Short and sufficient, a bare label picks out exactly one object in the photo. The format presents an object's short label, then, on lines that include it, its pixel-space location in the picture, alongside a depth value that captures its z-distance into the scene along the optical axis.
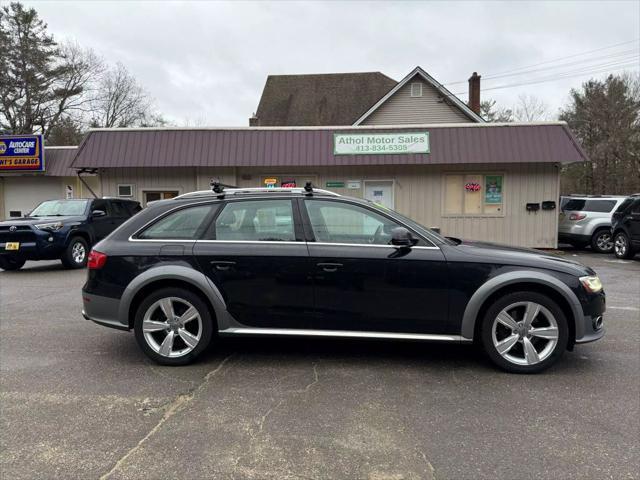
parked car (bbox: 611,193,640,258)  12.45
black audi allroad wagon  4.13
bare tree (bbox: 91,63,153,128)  43.38
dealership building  14.49
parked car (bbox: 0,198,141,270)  10.34
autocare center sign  19.33
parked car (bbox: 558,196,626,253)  14.67
